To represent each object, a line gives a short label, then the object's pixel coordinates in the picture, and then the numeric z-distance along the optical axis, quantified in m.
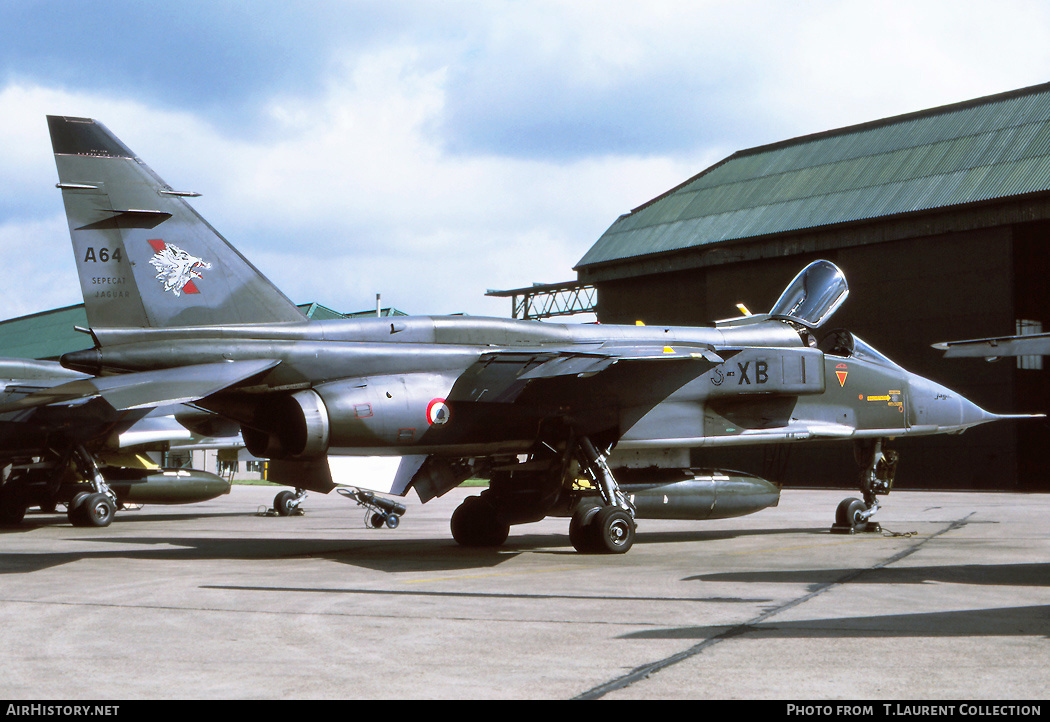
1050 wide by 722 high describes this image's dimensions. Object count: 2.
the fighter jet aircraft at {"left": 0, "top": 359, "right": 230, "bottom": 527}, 18.53
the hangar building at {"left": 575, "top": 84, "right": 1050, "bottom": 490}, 31.25
